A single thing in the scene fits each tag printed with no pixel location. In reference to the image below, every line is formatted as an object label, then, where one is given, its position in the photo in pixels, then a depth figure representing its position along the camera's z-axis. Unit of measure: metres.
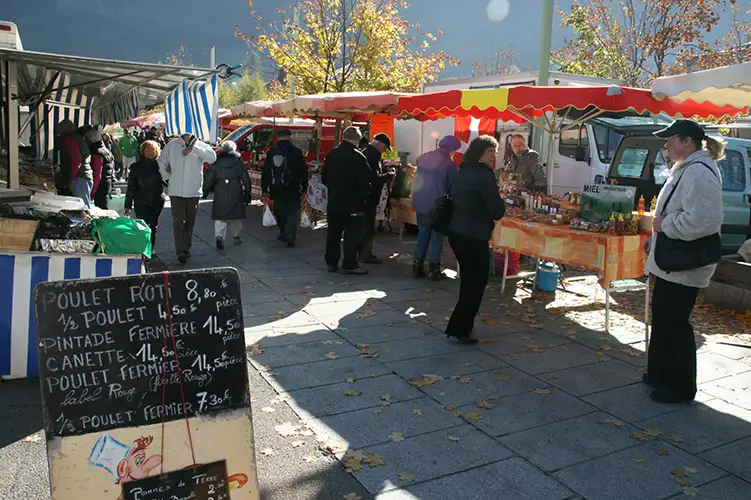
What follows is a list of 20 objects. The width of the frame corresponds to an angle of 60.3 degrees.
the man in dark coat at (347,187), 8.32
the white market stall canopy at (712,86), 5.56
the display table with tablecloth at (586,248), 6.27
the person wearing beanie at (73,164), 9.50
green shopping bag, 4.71
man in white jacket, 8.84
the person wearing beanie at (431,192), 8.02
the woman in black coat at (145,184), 8.85
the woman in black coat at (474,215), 5.52
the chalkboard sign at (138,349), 2.70
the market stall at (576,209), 6.41
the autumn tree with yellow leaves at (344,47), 20.27
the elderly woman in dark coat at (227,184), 9.84
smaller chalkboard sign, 2.71
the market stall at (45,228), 4.55
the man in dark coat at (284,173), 10.10
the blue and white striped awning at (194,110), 7.48
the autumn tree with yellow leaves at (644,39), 17.45
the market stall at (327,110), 11.44
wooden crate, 4.51
